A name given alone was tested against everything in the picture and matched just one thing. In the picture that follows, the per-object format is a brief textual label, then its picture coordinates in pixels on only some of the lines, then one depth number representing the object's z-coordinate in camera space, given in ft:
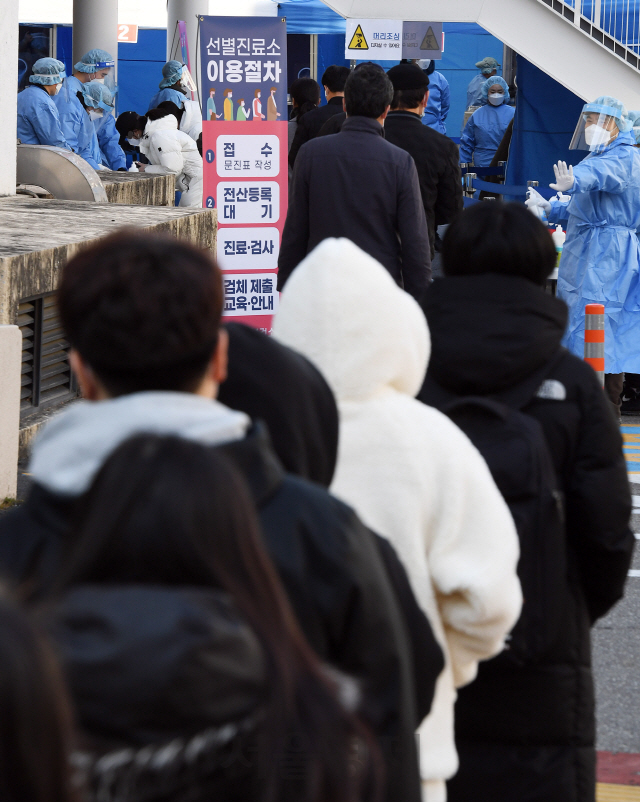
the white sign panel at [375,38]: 91.45
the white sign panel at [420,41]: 91.66
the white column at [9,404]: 35.83
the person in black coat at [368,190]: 41.19
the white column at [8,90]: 58.08
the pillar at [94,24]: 132.77
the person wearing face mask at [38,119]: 83.05
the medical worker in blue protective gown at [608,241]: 50.55
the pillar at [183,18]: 136.36
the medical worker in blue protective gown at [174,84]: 108.37
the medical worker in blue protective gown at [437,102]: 117.70
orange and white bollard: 43.98
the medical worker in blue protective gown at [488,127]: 109.40
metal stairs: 90.89
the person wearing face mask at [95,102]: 99.25
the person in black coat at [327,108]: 61.98
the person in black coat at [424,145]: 48.57
